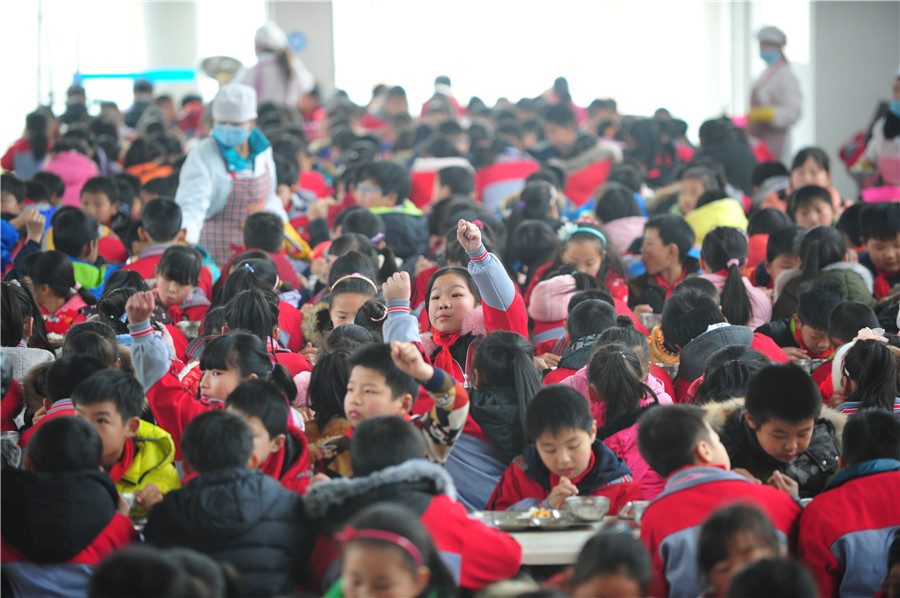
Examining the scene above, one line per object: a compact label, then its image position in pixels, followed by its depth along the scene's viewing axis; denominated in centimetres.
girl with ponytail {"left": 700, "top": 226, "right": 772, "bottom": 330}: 846
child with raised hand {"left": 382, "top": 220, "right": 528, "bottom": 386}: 692
